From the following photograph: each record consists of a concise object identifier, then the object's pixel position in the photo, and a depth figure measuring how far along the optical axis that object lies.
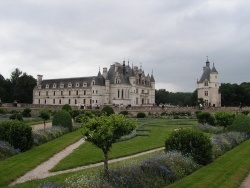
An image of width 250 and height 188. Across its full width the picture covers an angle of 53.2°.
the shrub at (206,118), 25.40
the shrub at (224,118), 19.96
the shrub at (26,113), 32.92
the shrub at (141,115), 36.02
